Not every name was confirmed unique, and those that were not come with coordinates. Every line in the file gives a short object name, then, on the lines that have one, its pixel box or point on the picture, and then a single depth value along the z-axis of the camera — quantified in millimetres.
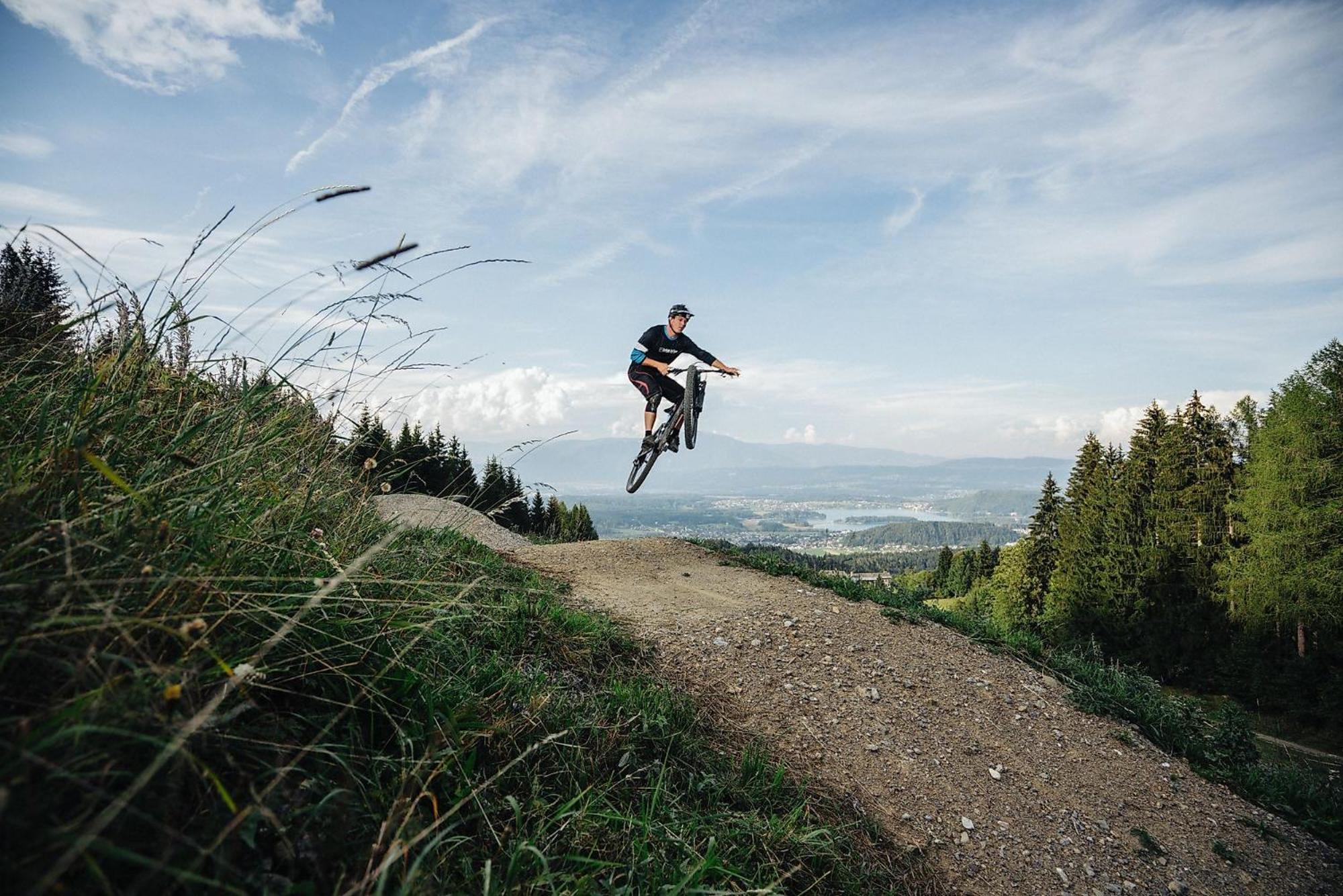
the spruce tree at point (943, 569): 77625
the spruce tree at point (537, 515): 35062
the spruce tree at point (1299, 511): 22797
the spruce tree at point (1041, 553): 41656
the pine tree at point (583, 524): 34219
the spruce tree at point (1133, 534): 31938
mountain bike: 10727
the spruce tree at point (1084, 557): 33281
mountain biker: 10617
